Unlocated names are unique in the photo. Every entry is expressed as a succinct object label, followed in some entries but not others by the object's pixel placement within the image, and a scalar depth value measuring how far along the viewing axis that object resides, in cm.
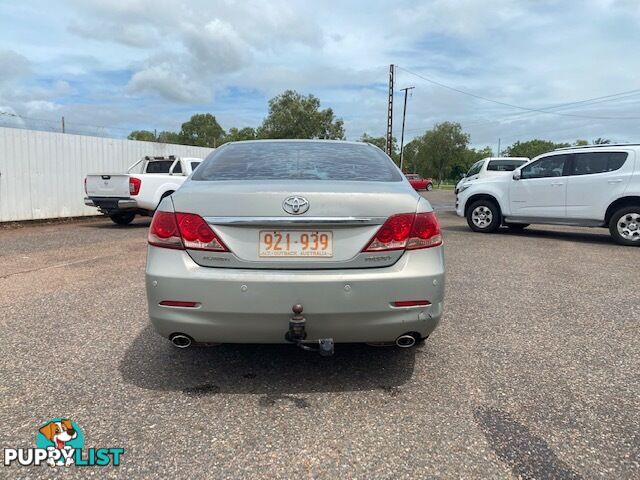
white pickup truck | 1101
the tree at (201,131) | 9850
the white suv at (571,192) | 866
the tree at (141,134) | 9345
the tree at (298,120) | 5897
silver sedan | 250
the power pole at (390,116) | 3744
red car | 4319
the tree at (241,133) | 8278
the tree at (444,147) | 7819
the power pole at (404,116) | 4427
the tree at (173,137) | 9542
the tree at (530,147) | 10256
